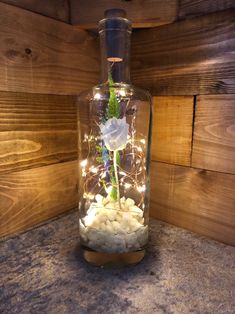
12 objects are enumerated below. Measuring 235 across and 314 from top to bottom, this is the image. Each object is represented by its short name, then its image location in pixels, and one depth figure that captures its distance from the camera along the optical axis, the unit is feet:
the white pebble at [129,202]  2.00
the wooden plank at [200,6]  1.98
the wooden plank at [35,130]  2.08
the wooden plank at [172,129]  2.28
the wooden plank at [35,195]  2.17
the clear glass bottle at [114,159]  1.80
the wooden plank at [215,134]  2.04
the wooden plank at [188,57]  2.01
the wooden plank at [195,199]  2.14
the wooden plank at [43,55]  2.02
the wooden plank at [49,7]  2.09
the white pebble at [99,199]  2.01
